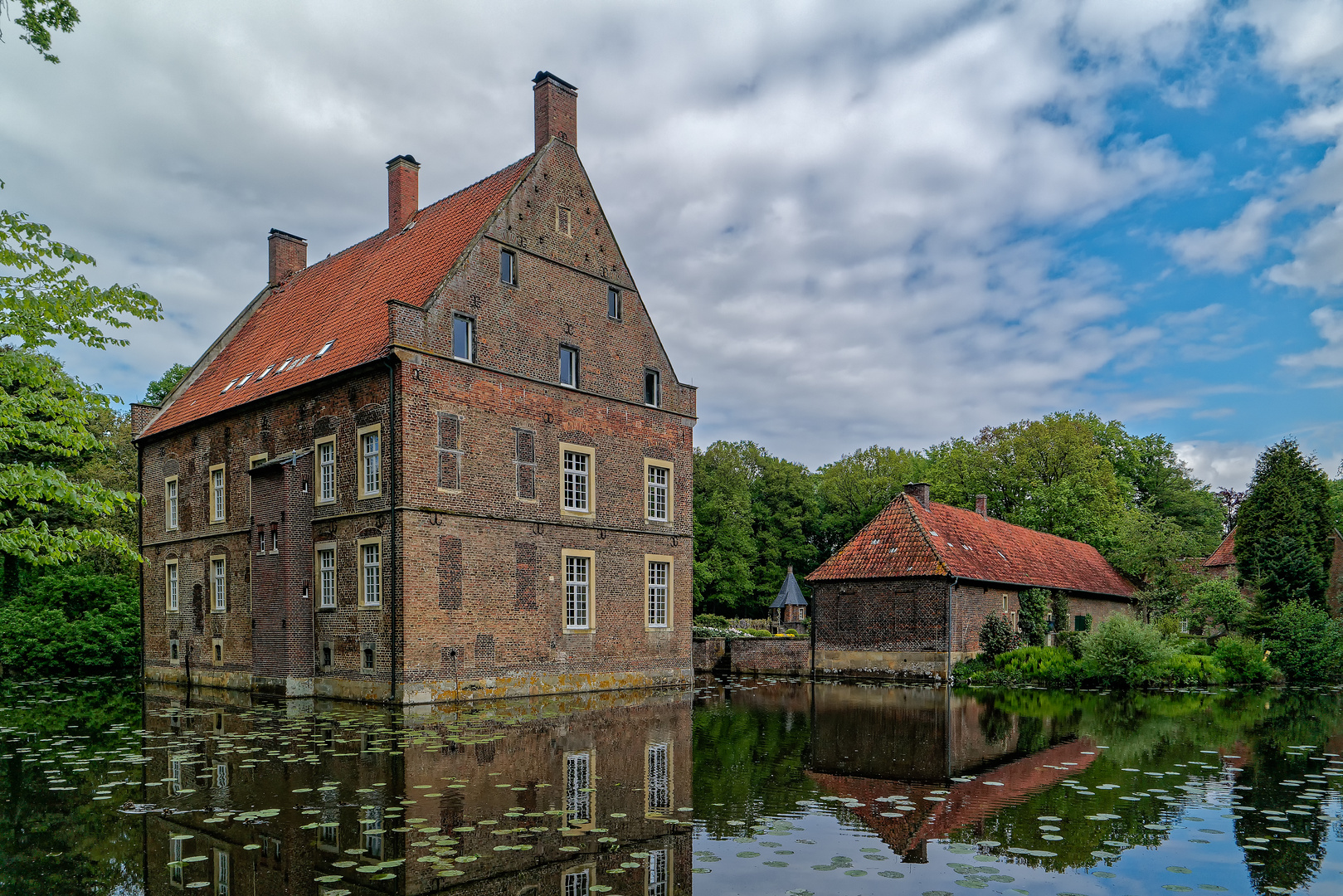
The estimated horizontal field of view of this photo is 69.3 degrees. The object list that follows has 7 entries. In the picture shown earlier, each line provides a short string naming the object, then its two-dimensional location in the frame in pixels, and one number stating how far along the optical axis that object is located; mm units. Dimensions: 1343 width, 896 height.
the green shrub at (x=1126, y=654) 26422
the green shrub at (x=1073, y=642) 28438
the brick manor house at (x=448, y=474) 21297
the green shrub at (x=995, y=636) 30812
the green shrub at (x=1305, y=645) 30328
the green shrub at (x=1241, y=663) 29219
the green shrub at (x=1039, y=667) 27766
